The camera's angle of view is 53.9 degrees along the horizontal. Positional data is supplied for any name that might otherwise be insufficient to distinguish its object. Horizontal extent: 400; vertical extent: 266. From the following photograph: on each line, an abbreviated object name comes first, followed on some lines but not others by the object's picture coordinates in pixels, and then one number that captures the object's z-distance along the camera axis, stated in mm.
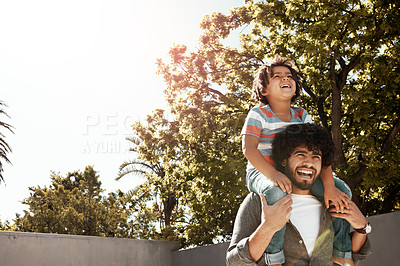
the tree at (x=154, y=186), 13336
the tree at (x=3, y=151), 16156
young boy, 1950
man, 1884
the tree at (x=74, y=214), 13234
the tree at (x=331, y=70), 9188
